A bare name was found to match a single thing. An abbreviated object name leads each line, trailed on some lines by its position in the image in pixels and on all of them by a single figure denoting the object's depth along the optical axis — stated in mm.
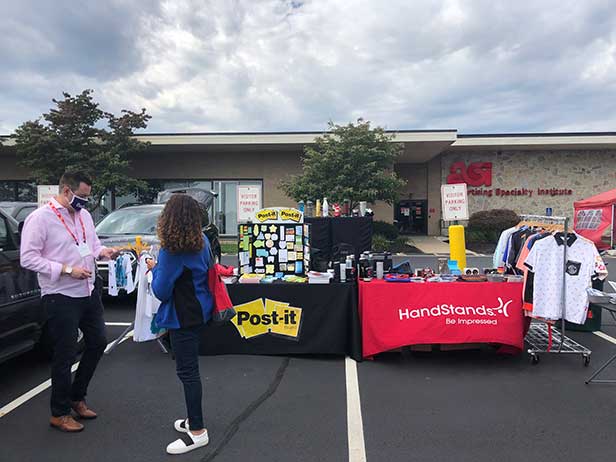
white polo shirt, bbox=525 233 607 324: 4672
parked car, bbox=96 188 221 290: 7418
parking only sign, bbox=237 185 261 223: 11148
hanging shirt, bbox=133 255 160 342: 4688
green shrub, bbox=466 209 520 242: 20344
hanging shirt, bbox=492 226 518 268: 6113
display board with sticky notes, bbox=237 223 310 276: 5508
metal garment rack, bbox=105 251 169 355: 5127
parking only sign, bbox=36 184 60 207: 11547
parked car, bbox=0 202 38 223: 9227
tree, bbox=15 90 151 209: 17719
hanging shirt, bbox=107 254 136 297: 5258
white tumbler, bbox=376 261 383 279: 5067
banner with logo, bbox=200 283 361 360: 4902
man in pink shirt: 3096
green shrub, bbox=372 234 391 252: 17281
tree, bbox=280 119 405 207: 16781
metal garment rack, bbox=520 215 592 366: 4715
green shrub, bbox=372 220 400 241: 19906
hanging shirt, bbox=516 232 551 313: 4688
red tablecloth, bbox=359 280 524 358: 4730
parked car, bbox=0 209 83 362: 3797
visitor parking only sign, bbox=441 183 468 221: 6598
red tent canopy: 7457
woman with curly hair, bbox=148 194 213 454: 2854
